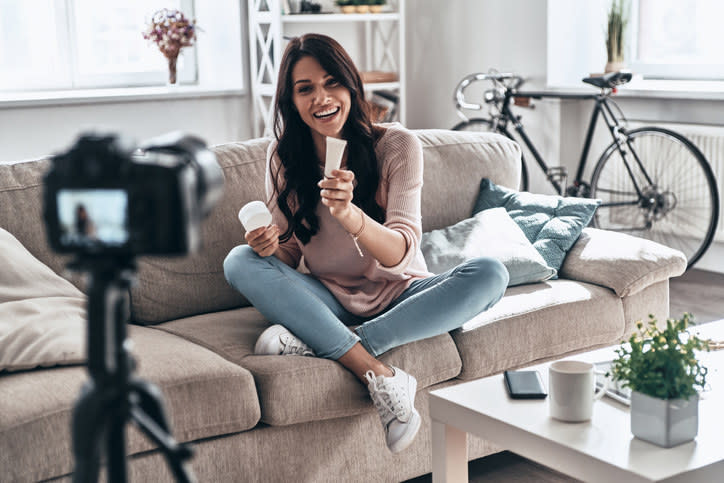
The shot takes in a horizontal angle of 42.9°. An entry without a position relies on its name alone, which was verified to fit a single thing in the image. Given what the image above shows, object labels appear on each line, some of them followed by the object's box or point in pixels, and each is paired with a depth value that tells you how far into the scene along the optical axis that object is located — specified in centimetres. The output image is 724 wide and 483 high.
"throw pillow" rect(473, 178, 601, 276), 253
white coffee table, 137
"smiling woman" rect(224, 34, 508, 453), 195
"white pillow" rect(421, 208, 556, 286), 242
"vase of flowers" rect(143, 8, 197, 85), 453
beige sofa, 174
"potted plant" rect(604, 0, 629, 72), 433
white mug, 152
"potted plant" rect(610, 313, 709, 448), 141
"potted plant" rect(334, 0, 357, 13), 484
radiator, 405
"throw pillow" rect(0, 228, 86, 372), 178
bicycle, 414
